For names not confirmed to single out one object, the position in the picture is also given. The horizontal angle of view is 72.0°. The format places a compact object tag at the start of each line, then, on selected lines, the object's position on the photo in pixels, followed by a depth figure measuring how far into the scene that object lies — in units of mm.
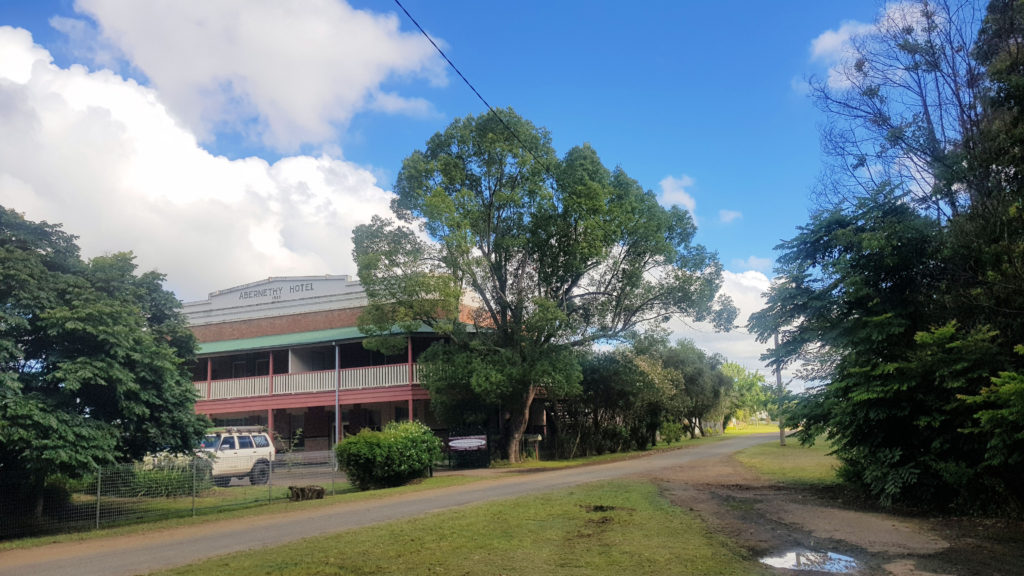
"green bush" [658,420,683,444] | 43938
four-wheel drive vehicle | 21156
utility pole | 15229
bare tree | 12500
